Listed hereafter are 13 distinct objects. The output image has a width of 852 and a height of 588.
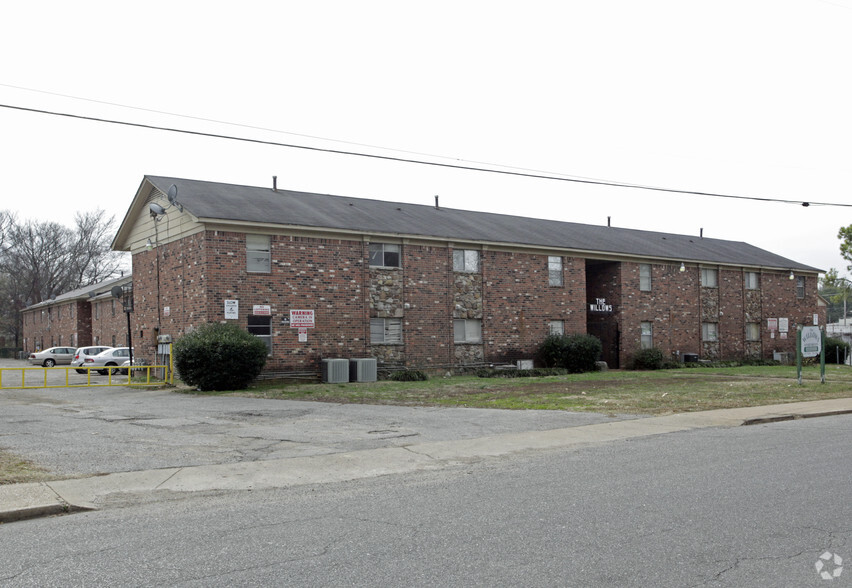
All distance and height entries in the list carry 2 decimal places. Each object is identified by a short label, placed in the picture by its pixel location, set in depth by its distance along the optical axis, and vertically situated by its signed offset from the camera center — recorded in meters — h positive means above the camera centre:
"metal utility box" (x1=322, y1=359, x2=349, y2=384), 25.78 -1.42
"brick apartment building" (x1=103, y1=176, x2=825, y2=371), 25.61 +1.89
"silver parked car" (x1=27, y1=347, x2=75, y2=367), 47.56 -1.22
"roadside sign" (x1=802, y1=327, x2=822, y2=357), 22.94 -0.70
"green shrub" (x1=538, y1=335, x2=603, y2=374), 31.66 -1.20
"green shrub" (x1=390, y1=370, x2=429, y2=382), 27.33 -1.77
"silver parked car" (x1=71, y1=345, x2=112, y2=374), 35.88 -0.88
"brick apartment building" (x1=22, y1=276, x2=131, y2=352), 45.28 +1.17
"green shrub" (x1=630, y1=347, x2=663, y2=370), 34.66 -1.71
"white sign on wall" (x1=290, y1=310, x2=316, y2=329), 25.94 +0.42
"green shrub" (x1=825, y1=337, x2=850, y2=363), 42.11 -1.84
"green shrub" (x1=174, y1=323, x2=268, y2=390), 22.69 -0.75
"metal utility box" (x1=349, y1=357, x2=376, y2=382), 26.44 -1.44
